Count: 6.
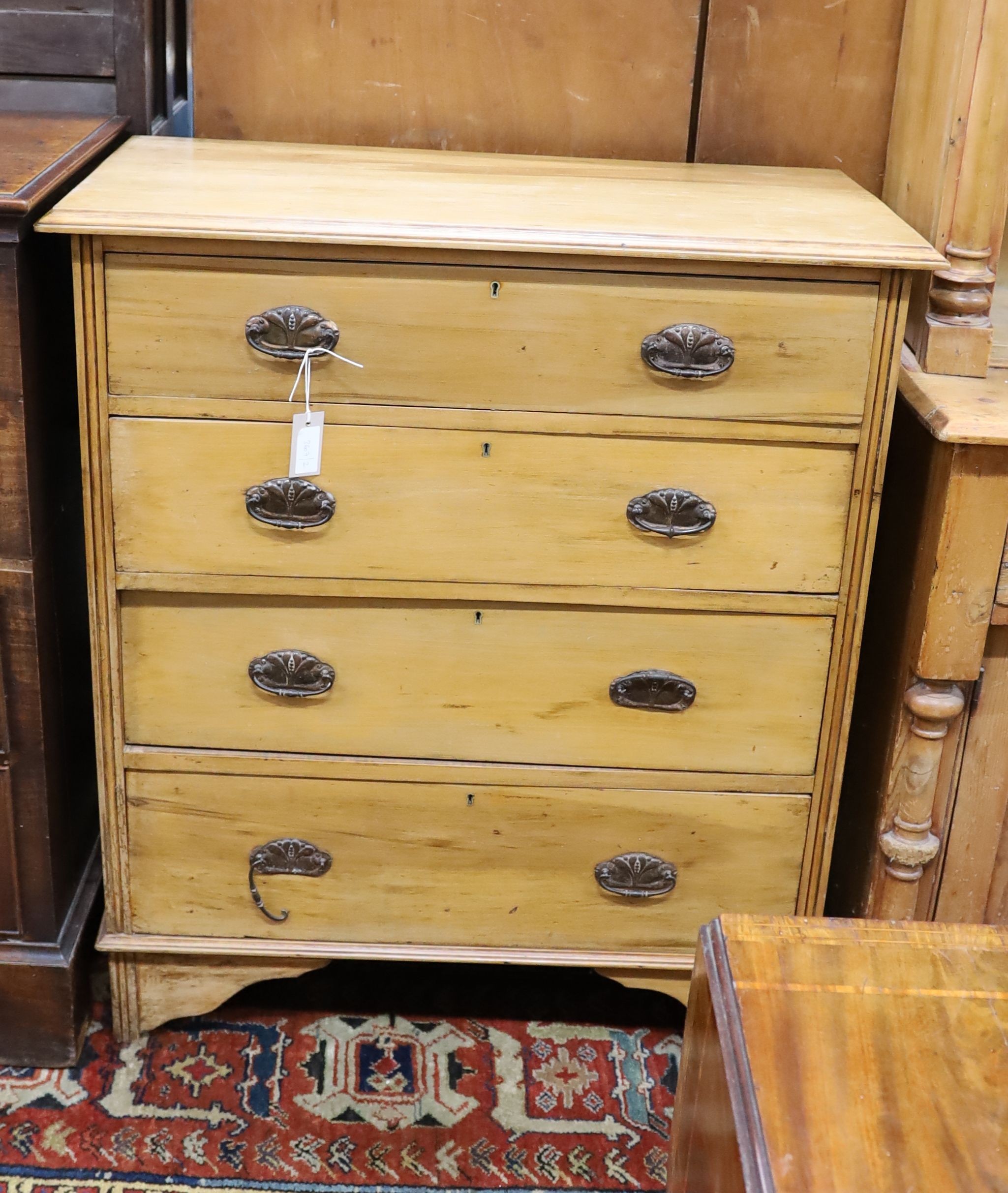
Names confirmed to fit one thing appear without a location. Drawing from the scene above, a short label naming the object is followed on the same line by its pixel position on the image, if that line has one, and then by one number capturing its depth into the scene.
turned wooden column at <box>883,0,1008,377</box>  1.65
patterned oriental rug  1.71
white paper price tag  1.57
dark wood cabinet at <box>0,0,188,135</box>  1.86
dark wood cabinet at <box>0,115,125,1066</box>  1.56
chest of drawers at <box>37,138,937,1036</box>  1.53
